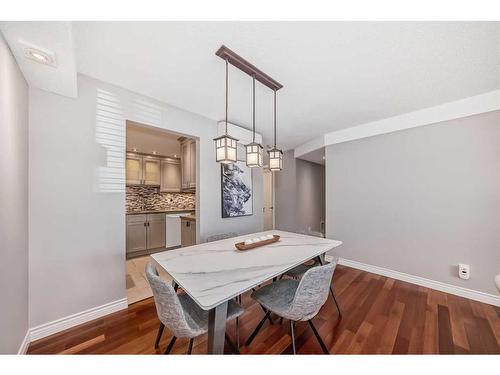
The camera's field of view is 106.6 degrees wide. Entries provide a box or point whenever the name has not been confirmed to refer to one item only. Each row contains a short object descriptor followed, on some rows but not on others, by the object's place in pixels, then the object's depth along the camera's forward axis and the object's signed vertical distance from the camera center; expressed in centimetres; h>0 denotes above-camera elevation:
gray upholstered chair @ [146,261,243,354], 102 -73
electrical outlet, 216 -97
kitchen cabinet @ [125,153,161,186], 394 +39
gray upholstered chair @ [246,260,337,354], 117 -76
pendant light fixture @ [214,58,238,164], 158 +33
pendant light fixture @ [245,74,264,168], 181 +33
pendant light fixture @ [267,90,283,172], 201 +31
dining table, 99 -56
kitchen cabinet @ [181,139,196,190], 356 +51
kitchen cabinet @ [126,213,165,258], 355 -91
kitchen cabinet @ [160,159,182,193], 440 +28
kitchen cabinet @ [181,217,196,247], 329 -82
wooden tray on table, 169 -55
